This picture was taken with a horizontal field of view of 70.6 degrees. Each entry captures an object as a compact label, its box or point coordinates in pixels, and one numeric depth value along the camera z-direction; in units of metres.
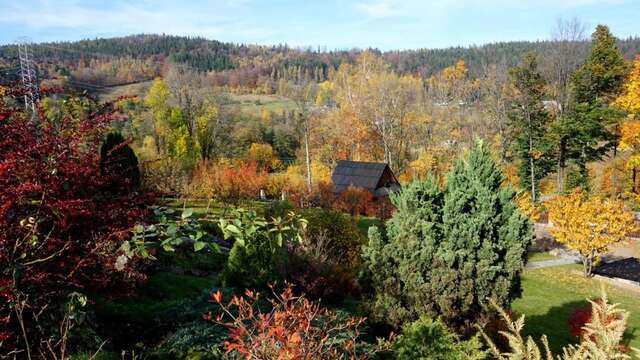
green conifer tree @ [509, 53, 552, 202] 27.47
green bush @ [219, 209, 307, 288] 9.16
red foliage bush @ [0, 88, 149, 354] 3.46
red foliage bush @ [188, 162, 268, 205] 21.47
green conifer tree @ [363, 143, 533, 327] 7.68
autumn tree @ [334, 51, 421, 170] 36.62
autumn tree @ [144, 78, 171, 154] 33.84
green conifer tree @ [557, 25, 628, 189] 25.92
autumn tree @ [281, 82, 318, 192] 34.02
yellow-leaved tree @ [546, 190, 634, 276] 16.20
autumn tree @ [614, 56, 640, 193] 18.88
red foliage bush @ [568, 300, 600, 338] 10.01
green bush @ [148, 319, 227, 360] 5.41
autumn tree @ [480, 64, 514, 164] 31.61
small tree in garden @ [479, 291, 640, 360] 2.54
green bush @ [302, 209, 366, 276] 12.43
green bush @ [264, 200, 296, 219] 11.80
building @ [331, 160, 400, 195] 25.12
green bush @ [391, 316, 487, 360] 5.94
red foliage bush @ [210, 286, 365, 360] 2.51
